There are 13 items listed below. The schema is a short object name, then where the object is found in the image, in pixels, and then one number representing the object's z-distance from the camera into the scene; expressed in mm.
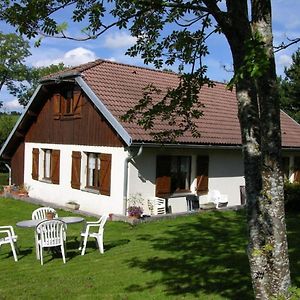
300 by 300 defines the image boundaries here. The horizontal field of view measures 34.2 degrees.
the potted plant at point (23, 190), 21019
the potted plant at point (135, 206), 15020
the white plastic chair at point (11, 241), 9956
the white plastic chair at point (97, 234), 10390
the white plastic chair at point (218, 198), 18388
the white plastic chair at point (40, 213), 11432
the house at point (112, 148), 16078
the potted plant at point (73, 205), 17531
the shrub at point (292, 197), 17750
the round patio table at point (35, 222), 9953
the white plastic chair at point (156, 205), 16078
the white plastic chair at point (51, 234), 9641
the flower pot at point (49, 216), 10164
